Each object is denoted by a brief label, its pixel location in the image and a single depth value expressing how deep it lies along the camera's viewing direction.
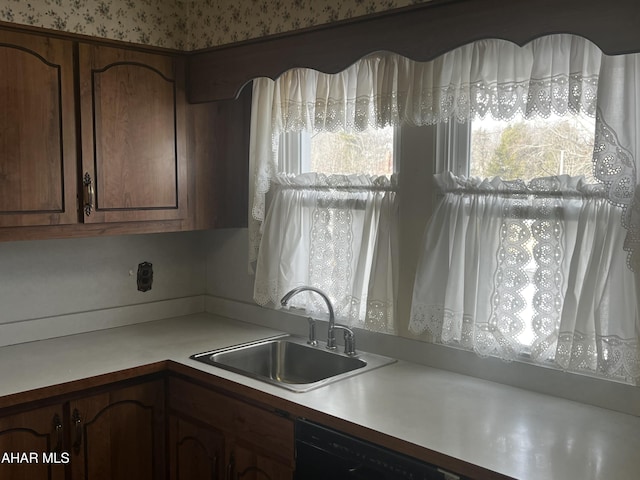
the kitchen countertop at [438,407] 1.63
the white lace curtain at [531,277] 1.85
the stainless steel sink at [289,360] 2.48
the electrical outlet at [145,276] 3.09
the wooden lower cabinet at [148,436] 2.13
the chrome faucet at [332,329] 2.46
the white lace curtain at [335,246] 2.42
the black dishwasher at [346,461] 1.72
